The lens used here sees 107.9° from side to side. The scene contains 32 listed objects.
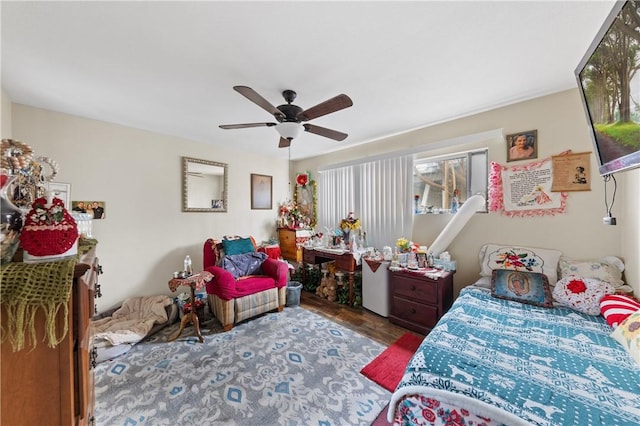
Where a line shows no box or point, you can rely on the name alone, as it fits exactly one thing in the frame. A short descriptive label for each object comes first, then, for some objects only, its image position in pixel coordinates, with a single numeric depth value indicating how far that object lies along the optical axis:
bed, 0.95
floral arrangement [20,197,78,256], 0.77
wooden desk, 3.20
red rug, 1.86
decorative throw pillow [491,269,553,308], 1.95
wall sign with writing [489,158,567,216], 2.24
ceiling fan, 1.66
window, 2.72
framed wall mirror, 3.43
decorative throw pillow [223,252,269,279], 3.00
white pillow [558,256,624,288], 1.86
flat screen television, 1.01
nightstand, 2.46
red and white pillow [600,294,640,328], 1.49
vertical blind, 3.24
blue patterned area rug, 1.55
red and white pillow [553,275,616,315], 1.74
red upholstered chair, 2.62
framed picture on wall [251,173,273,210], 4.19
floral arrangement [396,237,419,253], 2.96
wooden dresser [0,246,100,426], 0.70
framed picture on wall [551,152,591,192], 2.08
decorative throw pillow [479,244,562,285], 2.16
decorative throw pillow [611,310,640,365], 1.22
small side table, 2.40
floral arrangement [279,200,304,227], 4.43
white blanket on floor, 2.25
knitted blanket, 0.66
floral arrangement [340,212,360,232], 3.59
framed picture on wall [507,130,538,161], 2.30
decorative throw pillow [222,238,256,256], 3.14
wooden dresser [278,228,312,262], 4.06
